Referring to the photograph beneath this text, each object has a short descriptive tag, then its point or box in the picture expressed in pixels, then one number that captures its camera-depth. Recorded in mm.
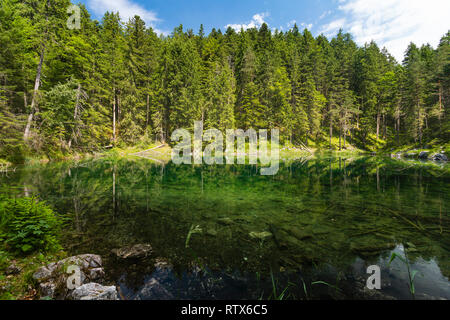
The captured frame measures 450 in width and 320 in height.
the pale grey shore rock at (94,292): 2963
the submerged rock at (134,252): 4625
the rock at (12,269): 3459
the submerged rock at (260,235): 5712
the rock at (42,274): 3414
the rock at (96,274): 3779
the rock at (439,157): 28203
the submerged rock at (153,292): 3434
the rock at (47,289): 3168
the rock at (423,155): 31586
